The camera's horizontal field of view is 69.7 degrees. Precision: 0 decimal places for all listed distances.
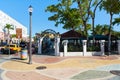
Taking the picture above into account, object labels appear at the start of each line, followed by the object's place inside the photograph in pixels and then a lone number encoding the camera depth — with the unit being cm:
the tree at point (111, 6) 1032
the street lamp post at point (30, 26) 737
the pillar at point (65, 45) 962
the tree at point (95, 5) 1144
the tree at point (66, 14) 1455
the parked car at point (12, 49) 1149
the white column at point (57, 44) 979
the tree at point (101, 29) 2263
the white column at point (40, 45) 1115
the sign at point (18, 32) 900
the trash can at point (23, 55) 826
